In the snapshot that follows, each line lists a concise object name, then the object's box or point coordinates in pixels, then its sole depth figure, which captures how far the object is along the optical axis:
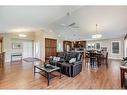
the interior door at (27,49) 6.17
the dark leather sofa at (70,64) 2.65
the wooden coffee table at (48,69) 2.24
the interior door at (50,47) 5.66
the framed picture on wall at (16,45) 5.42
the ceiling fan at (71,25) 3.48
